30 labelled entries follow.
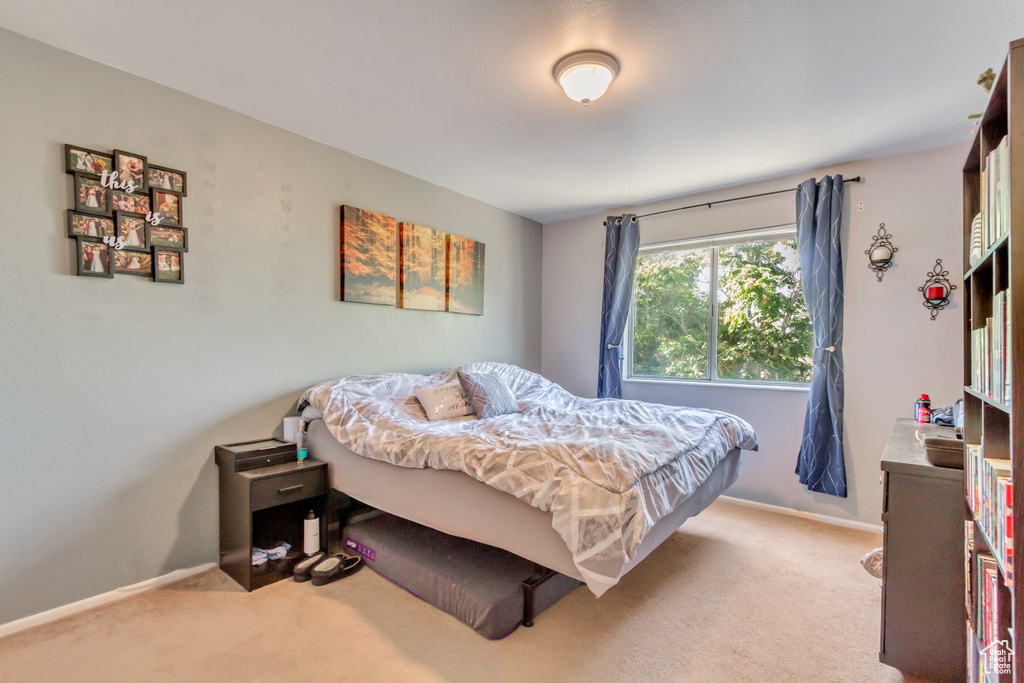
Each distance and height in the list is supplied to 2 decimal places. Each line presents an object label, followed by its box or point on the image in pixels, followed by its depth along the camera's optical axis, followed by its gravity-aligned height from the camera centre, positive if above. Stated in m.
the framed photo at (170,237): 2.27 +0.50
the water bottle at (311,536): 2.52 -1.06
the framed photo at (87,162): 2.05 +0.79
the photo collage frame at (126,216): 2.07 +0.57
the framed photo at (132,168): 2.16 +0.80
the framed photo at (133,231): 2.17 +0.50
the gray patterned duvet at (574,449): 1.64 -0.48
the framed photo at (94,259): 2.06 +0.35
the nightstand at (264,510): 2.27 -0.90
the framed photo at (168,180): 2.27 +0.78
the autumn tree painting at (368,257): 3.07 +0.57
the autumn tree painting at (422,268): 3.44 +0.56
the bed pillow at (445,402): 2.92 -0.39
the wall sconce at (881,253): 3.08 +0.62
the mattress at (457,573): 1.92 -1.06
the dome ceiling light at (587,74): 2.02 +1.20
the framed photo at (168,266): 2.27 +0.35
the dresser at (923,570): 1.55 -0.76
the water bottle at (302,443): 2.61 -0.60
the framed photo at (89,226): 2.04 +0.49
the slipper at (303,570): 2.37 -1.17
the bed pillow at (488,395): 3.06 -0.36
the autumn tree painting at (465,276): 3.83 +0.55
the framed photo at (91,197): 2.06 +0.63
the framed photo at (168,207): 2.28 +0.65
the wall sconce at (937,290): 2.89 +0.36
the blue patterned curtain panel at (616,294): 4.22 +0.45
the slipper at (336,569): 2.32 -1.18
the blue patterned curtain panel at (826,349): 3.21 -0.02
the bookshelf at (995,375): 0.88 -0.06
